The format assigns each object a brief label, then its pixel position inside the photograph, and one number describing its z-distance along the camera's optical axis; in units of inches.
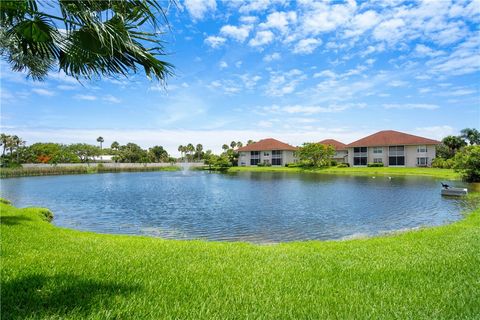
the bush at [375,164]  2704.2
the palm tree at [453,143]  2817.4
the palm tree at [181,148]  5315.0
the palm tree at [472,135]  3002.0
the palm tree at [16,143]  3044.3
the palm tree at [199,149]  5265.8
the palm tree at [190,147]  5270.7
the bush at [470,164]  1376.7
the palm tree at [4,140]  2960.1
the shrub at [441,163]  2196.6
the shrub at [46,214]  676.7
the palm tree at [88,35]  135.9
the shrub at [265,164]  3489.2
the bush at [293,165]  3036.9
